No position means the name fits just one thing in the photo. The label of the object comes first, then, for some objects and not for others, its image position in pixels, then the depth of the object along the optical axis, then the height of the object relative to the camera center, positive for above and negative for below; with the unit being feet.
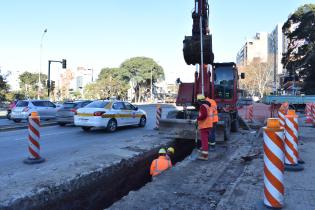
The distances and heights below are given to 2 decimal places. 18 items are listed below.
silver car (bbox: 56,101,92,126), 63.21 -2.14
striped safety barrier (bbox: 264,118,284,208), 16.88 -3.13
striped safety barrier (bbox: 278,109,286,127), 33.52 -1.37
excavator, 38.55 +2.04
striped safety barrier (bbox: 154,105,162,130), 56.83 -1.74
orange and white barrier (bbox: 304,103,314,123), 67.20 -2.34
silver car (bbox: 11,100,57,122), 70.69 -1.60
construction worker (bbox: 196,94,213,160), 29.91 -1.95
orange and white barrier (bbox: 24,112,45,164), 29.55 -3.23
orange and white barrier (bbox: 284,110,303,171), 25.91 -3.01
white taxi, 51.52 -2.08
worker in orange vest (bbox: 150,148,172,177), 27.68 -5.05
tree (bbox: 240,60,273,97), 264.31 +20.27
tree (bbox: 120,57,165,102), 306.14 +26.84
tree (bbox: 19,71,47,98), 277.85 +16.06
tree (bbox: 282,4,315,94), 143.74 +23.66
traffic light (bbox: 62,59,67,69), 120.18 +13.14
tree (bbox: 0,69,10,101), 124.26 +6.40
